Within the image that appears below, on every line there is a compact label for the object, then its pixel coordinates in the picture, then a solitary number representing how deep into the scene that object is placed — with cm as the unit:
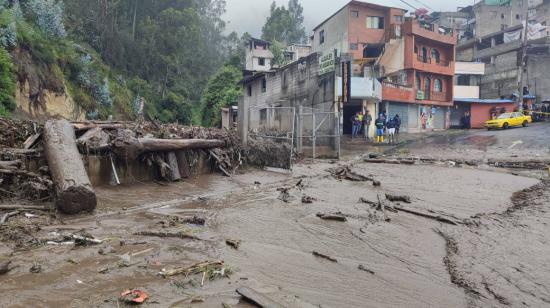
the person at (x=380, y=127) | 2508
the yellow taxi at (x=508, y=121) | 3184
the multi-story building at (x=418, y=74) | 3409
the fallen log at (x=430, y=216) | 723
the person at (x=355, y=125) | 2688
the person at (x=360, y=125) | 2708
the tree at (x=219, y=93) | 4172
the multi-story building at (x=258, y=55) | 5784
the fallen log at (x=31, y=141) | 777
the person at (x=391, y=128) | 2555
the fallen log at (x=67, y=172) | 623
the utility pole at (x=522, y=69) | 3697
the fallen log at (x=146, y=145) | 866
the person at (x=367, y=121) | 2720
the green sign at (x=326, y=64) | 2336
